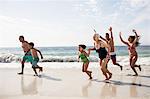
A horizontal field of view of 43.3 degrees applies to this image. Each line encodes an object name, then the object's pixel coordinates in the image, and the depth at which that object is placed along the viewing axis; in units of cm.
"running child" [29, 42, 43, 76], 556
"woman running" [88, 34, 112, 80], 469
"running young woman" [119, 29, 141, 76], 542
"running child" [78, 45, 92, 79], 498
